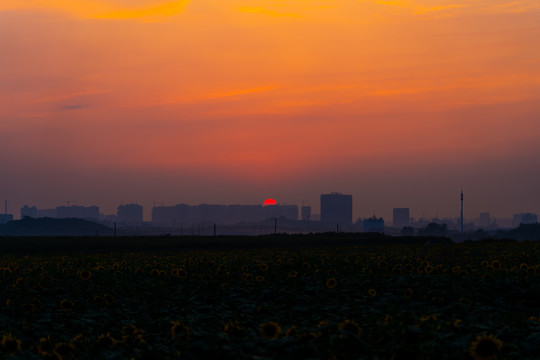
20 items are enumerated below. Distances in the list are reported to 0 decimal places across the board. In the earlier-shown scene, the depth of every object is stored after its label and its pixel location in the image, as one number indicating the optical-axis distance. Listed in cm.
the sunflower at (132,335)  1817
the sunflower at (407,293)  2869
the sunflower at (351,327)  1667
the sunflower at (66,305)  2582
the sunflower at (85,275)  3509
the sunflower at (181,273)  3497
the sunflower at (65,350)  1631
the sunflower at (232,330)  1944
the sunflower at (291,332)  1745
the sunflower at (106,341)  1753
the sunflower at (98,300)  2908
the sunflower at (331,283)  3066
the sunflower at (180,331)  1797
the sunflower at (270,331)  1756
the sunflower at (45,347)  1743
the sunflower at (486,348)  1483
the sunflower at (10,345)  1781
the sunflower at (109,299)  2842
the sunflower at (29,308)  2683
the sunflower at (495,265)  3520
